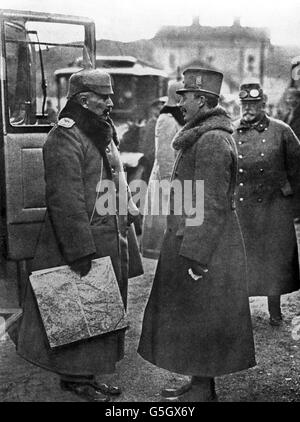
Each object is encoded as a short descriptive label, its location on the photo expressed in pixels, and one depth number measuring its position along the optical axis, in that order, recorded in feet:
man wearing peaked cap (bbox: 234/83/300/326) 14.23
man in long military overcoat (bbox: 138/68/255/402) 9.60
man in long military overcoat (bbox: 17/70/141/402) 10.22
